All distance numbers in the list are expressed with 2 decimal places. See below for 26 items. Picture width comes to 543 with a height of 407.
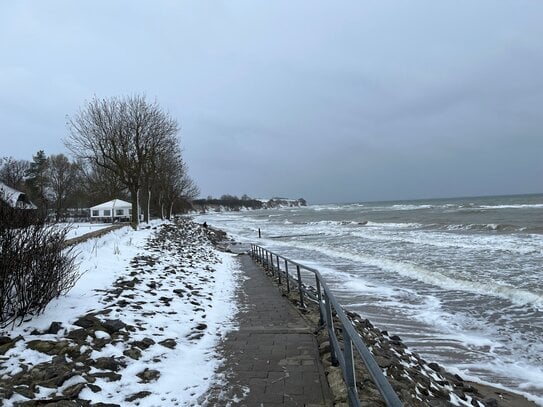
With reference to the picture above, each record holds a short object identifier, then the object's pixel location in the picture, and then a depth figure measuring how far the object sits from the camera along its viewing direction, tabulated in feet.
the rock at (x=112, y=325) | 17.42
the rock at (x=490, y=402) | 17.81
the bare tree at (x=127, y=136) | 90.17
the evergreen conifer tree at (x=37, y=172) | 245.65
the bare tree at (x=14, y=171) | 187.21
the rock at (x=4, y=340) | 14.56
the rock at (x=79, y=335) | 15.78
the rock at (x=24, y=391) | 11.47
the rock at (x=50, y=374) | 12.38
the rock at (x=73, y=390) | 11.91
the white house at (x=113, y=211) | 170.50
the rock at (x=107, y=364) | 14.22
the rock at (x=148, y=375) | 14.05
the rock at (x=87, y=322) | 17.12
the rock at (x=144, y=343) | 16.69
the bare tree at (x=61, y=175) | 240.94
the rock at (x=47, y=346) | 14.48
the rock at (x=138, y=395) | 12.47
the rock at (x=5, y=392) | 11.21
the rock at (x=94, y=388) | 12.50
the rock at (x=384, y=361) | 17.49
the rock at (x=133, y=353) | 15.59
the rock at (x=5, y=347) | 13.88
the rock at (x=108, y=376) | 13.43
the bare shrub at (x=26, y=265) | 16.34
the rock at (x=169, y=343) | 17.52
